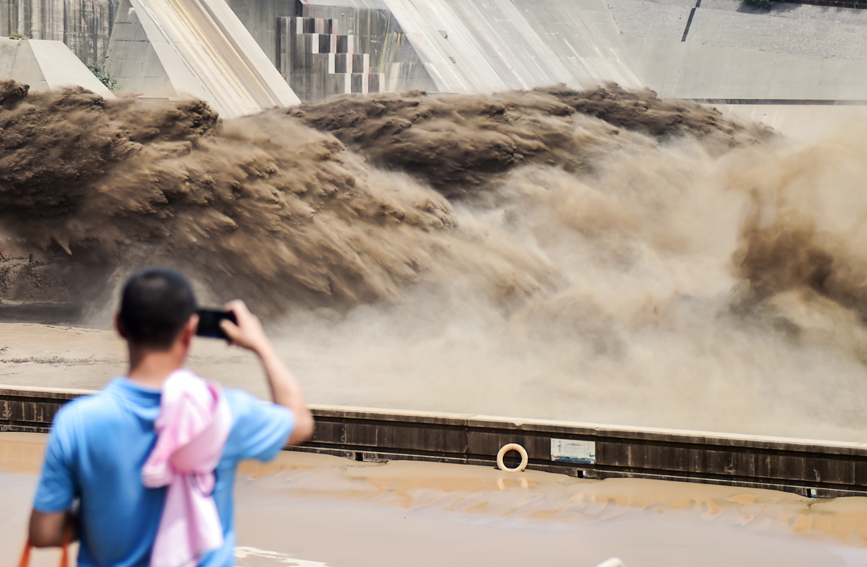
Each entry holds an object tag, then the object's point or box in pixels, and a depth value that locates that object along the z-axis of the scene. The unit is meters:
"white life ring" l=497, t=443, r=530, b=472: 30.08
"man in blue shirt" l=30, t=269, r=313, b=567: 10.20
